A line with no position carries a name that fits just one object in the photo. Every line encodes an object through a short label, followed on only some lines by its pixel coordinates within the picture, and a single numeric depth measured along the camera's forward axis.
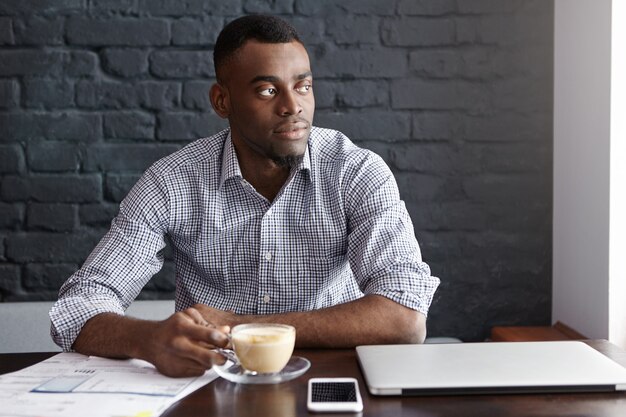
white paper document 0.91
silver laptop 0.97
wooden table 0.91
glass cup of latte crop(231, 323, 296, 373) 1.04
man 1.55
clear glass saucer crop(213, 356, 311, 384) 1.03
